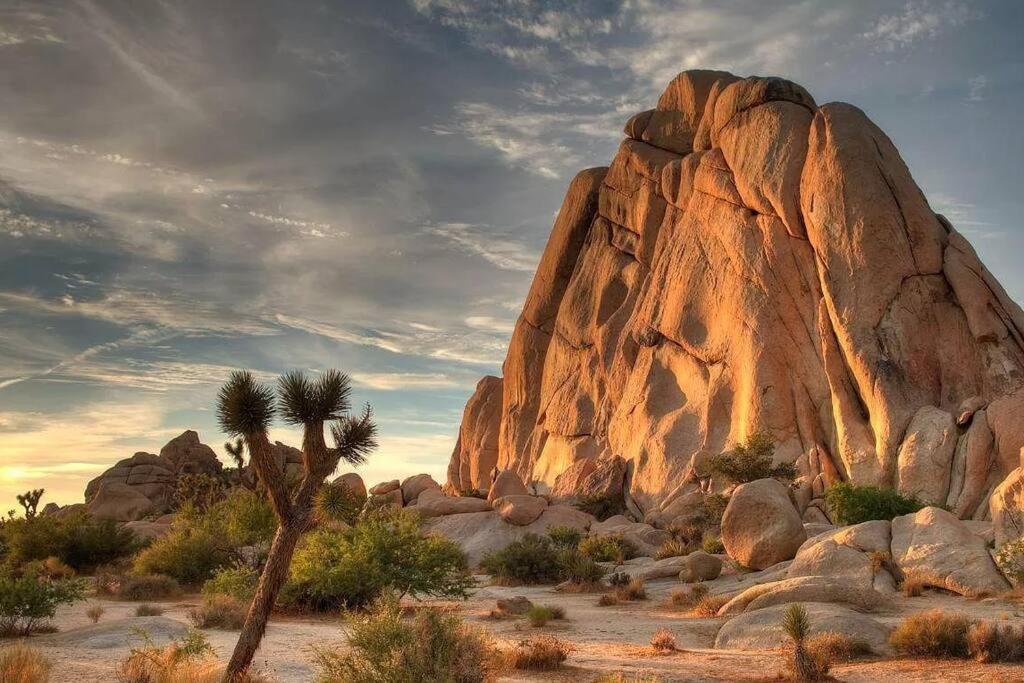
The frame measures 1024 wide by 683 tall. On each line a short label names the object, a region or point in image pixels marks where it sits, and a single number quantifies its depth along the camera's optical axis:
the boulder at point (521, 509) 35.00
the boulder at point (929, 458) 28.67
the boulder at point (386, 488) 55.08
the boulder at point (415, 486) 54.16
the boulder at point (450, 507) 37.62
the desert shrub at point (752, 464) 33.38
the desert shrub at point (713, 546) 26.08
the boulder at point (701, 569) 21.59
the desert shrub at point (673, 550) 27.30
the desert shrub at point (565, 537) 30.90
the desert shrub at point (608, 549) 27.84
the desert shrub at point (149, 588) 22.31
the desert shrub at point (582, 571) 23.36
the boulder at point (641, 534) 30.10
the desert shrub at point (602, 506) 42.38
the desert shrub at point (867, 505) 24.91
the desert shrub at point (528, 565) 25.59
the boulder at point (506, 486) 43.91
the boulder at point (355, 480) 54.10
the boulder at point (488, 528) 33.28
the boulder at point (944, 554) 16.53
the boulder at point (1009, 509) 17.69
